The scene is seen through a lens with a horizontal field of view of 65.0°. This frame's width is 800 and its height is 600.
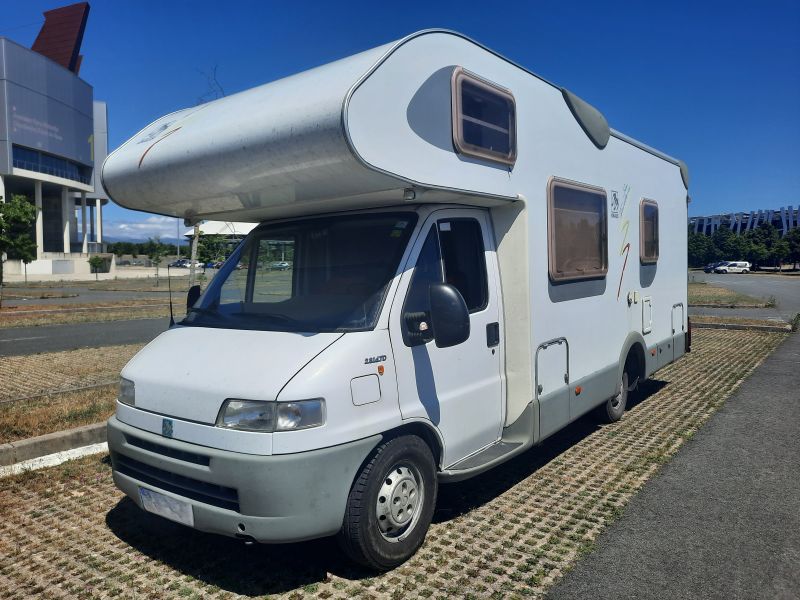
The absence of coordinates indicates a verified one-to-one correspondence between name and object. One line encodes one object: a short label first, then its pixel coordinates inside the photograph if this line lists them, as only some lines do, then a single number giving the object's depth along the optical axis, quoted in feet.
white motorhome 11.40
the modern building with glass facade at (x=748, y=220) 345.72
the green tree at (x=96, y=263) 195.62
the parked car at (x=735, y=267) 235.40
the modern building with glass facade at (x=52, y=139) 204.23
